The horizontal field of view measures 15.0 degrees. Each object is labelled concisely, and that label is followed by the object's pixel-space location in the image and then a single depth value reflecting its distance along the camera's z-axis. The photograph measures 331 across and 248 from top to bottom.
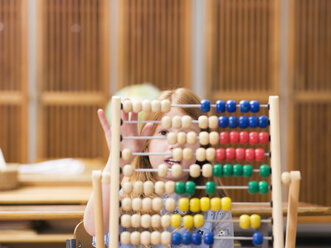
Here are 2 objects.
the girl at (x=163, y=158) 2.24
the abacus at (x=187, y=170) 2.17
